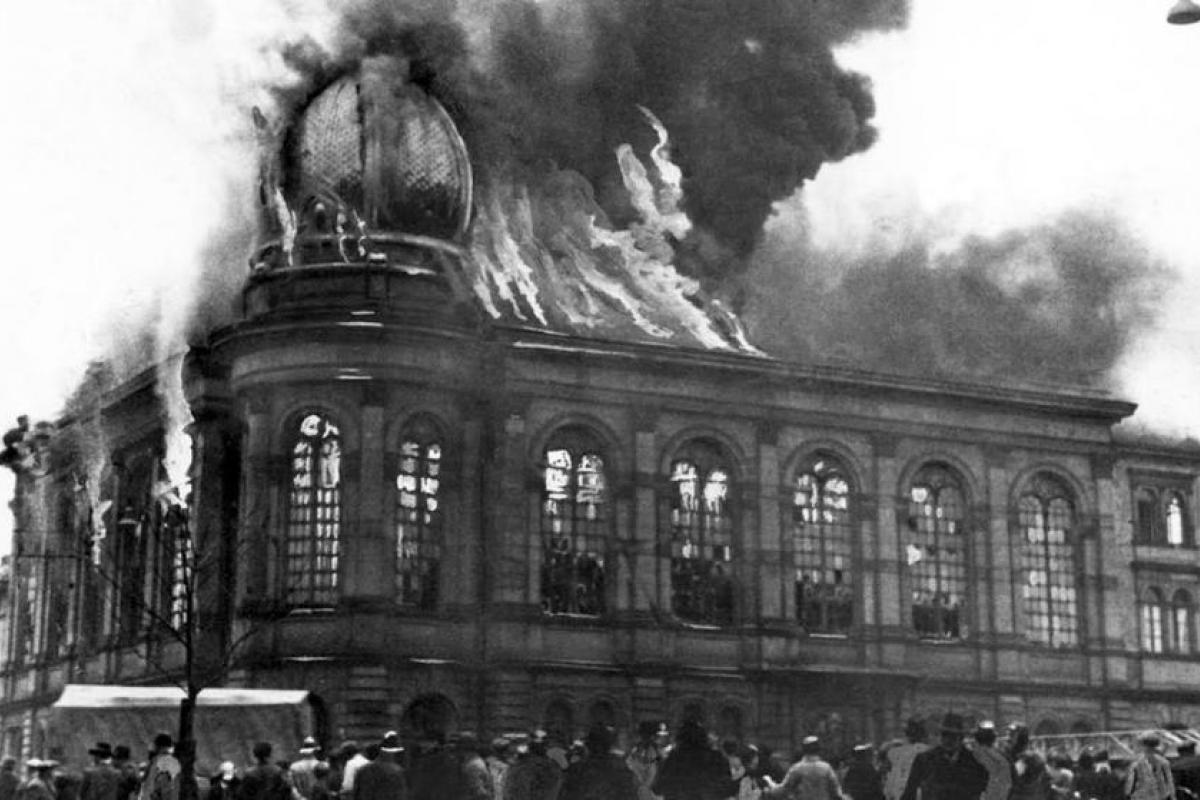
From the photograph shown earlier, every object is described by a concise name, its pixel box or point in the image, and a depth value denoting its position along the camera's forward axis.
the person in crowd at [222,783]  32.72
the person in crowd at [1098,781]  31.02
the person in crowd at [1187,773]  33.16
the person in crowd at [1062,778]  30.42
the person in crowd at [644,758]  30.45
